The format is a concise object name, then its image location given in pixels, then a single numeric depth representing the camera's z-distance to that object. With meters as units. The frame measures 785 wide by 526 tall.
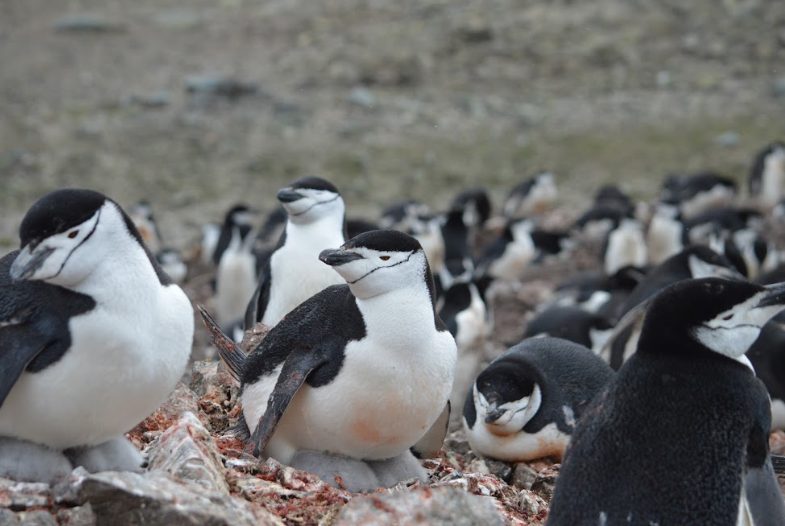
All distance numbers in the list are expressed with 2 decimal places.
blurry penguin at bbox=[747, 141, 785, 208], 34.47
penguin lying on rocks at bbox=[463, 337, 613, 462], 10.30
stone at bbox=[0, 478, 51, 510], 6.27
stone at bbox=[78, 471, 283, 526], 5.95
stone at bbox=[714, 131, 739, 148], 40.09
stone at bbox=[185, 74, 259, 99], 41.12
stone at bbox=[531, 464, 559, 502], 9.34
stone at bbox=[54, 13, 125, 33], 46.69
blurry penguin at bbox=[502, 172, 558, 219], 34.47
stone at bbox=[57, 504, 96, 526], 6.06
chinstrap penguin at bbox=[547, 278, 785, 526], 6.14
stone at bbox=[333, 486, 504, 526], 6.16
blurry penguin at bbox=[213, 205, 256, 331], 21.53
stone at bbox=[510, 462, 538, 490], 9.94
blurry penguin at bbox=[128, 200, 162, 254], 28.61
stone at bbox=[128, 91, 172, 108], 40.19
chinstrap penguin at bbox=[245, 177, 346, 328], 12.20
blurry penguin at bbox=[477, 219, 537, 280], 28.25
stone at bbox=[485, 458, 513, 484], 10.33
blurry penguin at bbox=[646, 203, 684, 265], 28.16
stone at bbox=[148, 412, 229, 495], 6.68
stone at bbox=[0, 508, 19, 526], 6.06
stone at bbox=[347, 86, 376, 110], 41.44
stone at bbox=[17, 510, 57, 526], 6.10
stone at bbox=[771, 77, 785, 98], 42.71
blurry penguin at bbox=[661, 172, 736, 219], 33.31
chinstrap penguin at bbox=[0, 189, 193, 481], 6.39
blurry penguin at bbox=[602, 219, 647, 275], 26.69
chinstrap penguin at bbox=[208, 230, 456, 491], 7.89
